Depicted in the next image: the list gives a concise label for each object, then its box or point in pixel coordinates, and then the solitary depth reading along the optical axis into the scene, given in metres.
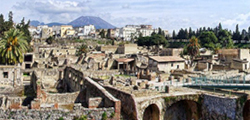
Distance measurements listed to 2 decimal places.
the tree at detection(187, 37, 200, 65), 59.62
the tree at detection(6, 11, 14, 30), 71.38
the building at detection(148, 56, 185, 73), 47.75
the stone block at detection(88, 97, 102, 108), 18.93
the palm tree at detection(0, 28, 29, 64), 42.12
